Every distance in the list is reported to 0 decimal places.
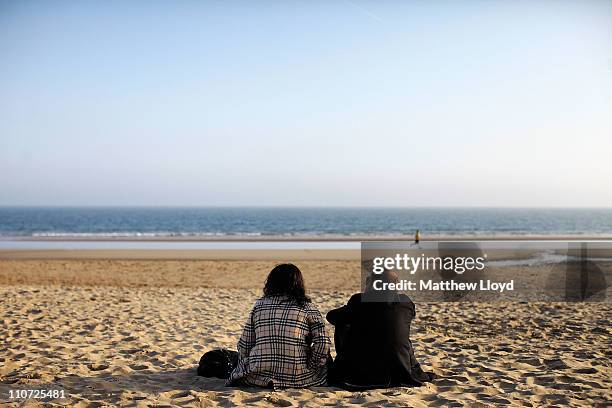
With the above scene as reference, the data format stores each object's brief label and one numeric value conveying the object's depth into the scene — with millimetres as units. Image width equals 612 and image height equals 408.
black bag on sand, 5132
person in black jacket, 4527
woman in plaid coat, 4461
